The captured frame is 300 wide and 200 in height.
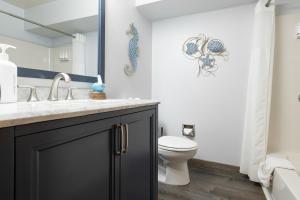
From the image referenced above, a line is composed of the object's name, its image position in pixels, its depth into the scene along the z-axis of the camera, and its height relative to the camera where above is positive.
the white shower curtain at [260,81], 1.77 +0.13
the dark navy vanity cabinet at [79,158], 0.49 -0.23
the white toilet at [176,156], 1.75 -0.58
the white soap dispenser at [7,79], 0.81 +0.05
